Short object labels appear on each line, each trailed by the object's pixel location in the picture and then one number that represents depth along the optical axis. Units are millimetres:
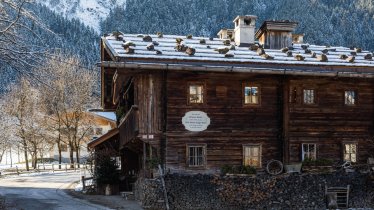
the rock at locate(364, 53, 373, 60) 26586
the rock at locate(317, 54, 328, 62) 24869
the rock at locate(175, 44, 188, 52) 24144
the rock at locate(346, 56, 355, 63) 25281
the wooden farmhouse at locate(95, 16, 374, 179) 23078
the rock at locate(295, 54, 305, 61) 24559
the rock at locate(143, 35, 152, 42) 25684
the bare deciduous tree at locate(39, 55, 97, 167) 55969
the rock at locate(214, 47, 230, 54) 24516
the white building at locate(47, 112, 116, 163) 53781
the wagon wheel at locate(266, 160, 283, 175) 23741
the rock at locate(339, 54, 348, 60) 25906
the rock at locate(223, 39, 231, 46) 26947
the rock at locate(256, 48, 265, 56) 24823
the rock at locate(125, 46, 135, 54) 22641
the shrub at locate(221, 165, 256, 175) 23109
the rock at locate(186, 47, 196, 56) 23492
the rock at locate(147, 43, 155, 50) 23547
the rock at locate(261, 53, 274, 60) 24188
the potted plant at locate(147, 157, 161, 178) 22703
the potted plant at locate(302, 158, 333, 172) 23266
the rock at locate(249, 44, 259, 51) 25844
